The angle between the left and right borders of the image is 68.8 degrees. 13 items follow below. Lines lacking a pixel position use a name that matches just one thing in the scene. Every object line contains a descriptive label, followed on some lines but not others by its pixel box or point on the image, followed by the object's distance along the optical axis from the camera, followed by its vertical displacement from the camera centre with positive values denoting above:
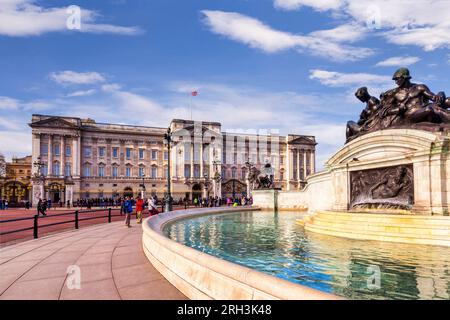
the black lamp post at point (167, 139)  20.98 +2.70
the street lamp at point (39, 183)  55.96 -0.79
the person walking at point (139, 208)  15.66 -1.44
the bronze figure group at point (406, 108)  10.73 +2.44
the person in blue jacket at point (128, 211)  14.38 -1.47
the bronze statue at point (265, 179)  29.97 -0.16
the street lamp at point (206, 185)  74.44 -1.71
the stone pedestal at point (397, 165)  8.98 +0.37
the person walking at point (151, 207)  19.90 -1.77
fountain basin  2.96 -1.13
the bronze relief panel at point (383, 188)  10.00 -0.37
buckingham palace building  70.50 +4.97
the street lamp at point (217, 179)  62.01 -0.28
